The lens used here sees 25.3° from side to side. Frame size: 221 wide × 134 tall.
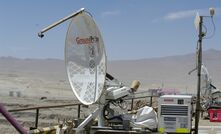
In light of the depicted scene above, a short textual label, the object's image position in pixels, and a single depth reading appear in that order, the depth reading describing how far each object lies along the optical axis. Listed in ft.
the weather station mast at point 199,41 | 31.35
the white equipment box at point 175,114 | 28.27
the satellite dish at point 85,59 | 26.48
